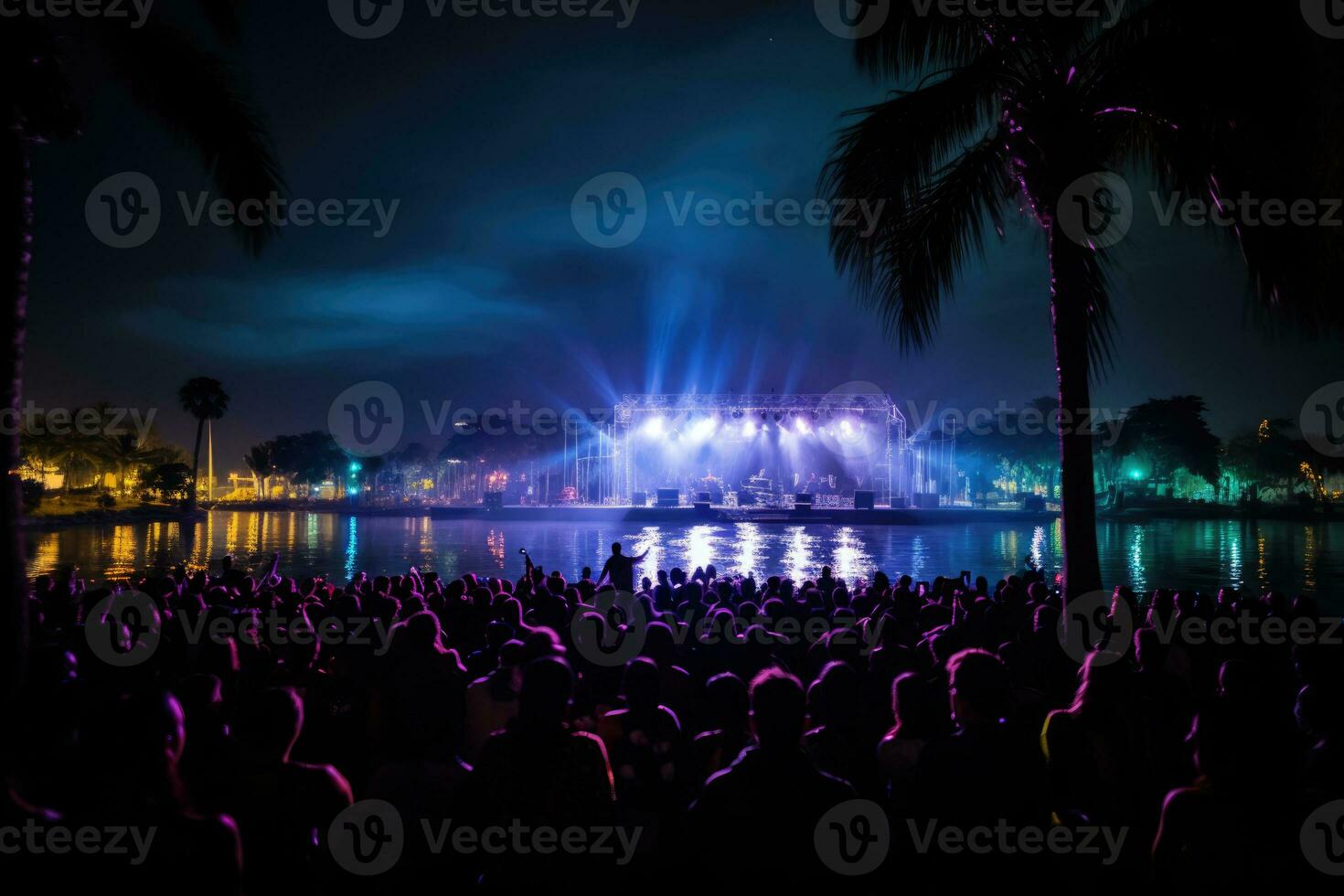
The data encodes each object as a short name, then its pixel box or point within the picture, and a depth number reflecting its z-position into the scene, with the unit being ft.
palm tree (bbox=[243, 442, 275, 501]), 479.41
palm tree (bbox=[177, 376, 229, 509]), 265.95
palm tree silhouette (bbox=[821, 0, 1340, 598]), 21.29
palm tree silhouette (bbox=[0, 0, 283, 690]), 20.76
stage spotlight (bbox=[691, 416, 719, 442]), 194.48
